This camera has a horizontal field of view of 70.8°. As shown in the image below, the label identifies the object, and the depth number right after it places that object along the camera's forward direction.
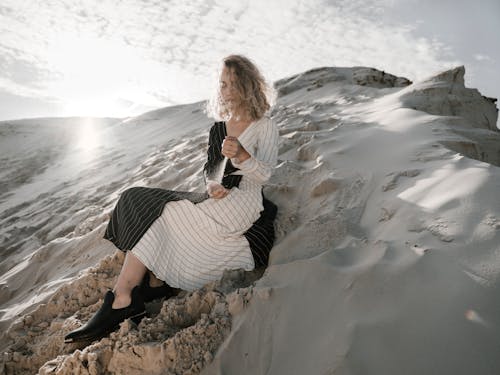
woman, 1.78
